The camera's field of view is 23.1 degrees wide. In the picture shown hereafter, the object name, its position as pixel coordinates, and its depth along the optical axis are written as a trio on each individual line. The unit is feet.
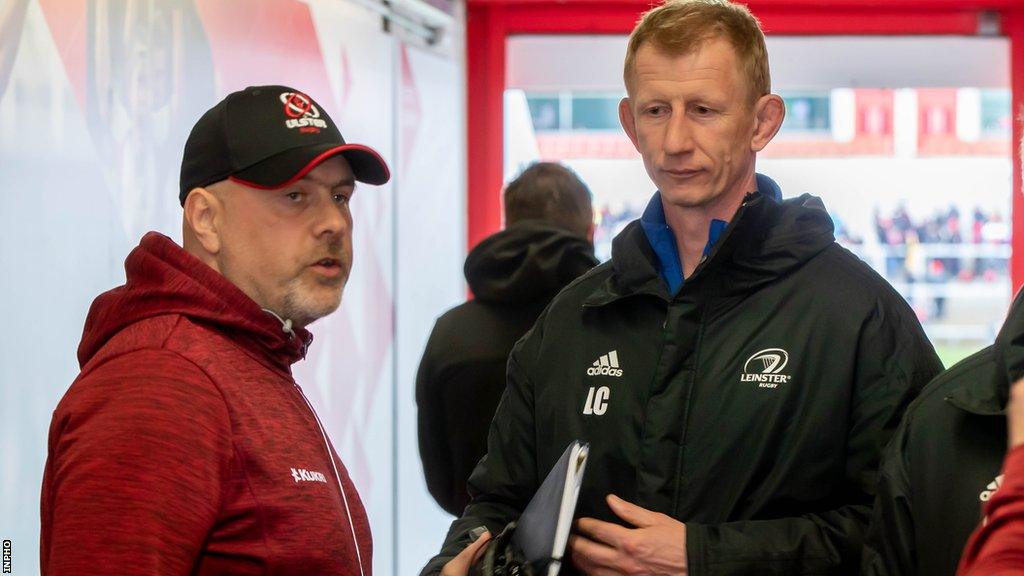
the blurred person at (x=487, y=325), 13.26
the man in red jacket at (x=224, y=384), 8.75
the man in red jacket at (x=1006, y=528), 7.58
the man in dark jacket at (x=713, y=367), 9.66
